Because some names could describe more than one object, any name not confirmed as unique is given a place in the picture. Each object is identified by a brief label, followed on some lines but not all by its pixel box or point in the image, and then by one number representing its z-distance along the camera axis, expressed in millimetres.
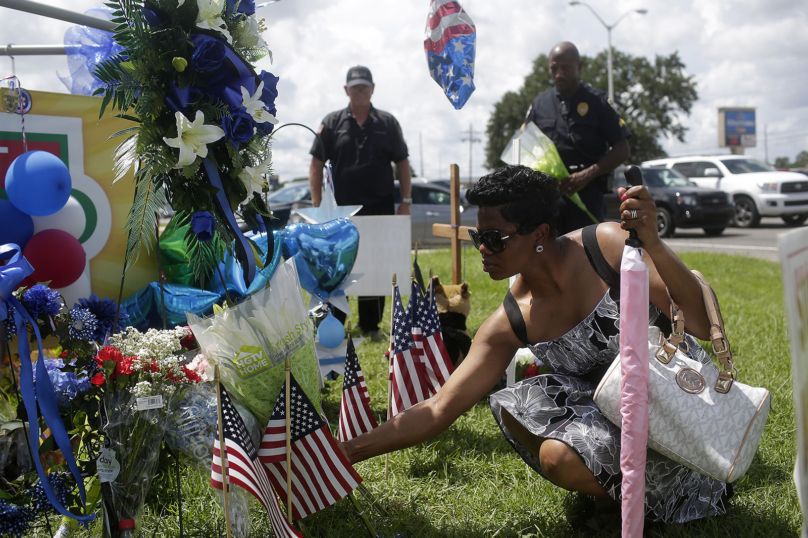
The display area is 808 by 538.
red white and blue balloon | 3227
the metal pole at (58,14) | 2090
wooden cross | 3983
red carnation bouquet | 1935
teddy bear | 3934
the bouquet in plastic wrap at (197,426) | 2076
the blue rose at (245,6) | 2156
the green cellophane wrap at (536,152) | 4090
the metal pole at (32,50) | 2916
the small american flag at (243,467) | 1761
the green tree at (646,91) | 37062
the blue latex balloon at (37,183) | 2535
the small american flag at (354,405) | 2514
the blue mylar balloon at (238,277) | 3119
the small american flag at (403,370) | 2945
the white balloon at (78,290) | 3127
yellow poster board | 3141
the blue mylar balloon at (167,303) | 3084
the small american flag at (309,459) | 1984
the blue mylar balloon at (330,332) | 3477
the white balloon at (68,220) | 2895
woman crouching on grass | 2123
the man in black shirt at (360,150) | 4980
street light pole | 20769
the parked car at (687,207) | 13672
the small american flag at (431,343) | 3064
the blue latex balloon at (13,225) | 2697
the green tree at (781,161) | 66500
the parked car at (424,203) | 12914
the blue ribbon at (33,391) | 1884
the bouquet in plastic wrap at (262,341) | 1992
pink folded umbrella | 1774
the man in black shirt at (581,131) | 4422
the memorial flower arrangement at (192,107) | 1925
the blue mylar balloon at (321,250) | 3355
